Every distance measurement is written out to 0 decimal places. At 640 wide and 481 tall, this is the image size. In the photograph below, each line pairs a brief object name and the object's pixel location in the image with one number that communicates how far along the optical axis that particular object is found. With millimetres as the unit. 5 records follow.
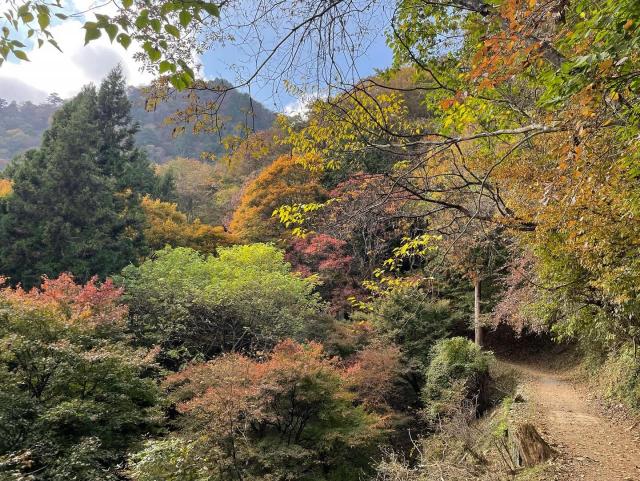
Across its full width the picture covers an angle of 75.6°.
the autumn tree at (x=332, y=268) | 15758
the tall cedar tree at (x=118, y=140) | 18844
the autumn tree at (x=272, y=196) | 17844
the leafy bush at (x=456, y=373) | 10012
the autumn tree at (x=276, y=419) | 7062
